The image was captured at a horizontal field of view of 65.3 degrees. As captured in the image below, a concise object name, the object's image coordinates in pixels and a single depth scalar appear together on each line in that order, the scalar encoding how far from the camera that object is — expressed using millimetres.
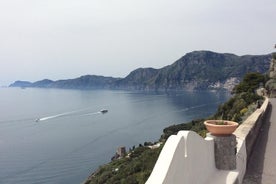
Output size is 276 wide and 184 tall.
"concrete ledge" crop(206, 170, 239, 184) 3318
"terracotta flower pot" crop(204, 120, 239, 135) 3470
